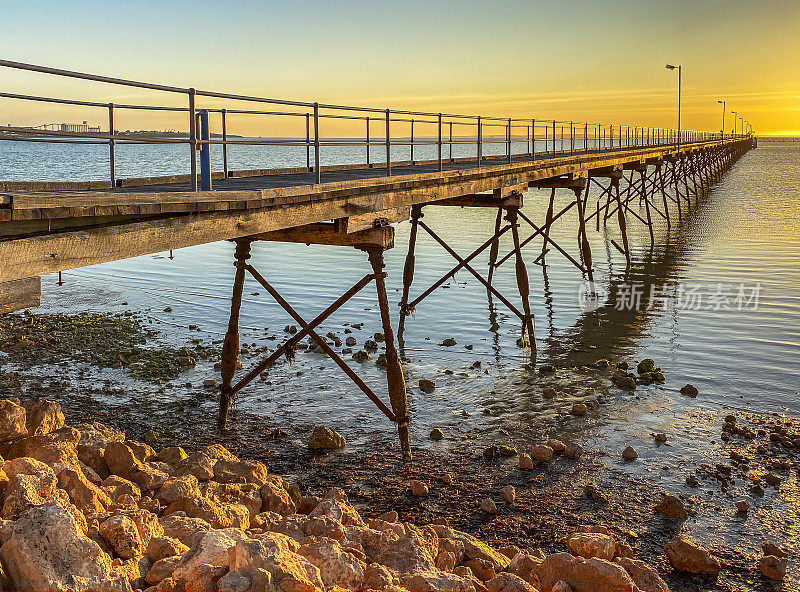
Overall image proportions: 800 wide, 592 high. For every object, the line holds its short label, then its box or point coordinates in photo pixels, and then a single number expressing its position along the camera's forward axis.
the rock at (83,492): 4.86
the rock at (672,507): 6.68
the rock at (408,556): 4.60
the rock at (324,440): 8.18
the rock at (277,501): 5.91
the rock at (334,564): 4.23
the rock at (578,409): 9.27
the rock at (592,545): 5.39
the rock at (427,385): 10.33
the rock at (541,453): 7.86
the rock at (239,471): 6.26
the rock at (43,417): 6.50
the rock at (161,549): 4.32
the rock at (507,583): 4.52
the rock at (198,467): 6.13
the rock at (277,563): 3.82
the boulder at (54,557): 3.67
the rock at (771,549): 5.98
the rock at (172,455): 6.57
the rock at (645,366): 11.05
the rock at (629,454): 7.95
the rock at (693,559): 5.80
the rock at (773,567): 5.71
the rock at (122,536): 4.25
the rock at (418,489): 7.11
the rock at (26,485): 4.43
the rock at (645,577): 5.01
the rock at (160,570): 4.07
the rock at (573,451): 7.96
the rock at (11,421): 6.02
